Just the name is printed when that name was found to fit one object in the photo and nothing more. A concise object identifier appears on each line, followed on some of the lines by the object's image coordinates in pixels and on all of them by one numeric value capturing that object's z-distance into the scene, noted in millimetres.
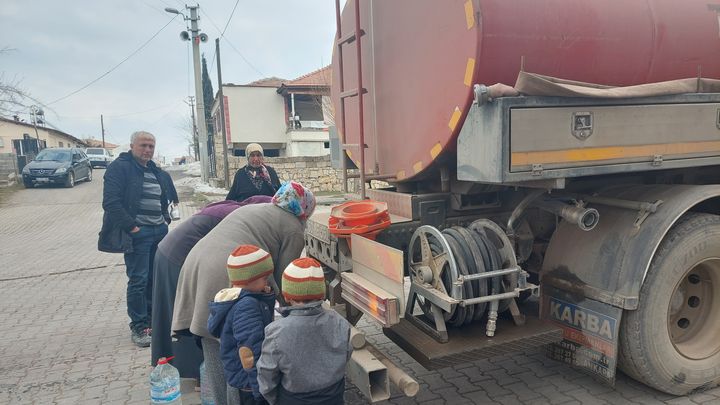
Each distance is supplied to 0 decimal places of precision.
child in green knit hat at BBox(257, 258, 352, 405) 2215
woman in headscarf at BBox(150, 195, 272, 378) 3469
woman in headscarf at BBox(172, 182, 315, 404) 2873
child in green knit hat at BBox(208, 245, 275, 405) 2416
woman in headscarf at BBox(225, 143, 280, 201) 5345
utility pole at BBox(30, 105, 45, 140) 34281
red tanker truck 2656
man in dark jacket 4375
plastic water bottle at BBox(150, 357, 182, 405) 3102
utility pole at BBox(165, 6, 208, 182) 18188
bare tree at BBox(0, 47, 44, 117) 20781
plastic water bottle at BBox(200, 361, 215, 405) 3223
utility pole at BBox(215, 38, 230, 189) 18594
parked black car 20594
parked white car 37719
